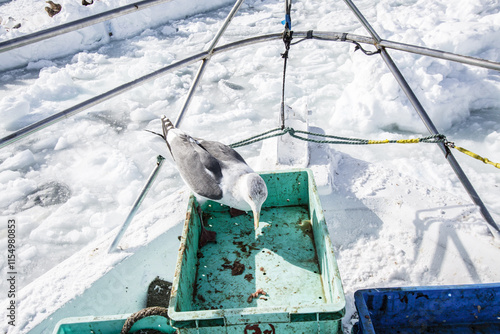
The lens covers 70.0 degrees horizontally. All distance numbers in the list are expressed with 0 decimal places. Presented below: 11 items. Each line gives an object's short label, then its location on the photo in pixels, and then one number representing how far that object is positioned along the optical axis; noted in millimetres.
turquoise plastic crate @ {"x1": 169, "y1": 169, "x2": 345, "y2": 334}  1335
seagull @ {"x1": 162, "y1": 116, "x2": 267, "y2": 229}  1907
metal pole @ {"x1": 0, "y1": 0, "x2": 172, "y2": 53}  1488
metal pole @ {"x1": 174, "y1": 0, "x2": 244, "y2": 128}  2467
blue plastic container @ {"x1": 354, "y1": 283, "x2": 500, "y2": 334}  1609
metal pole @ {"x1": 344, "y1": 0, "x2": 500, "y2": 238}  2176
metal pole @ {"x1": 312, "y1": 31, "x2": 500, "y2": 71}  1834
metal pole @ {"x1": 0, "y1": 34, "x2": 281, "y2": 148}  1743
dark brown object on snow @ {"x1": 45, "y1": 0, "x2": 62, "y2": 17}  7939
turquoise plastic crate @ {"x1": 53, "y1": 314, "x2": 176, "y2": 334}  1600
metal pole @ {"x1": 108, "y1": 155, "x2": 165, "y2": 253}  2256
